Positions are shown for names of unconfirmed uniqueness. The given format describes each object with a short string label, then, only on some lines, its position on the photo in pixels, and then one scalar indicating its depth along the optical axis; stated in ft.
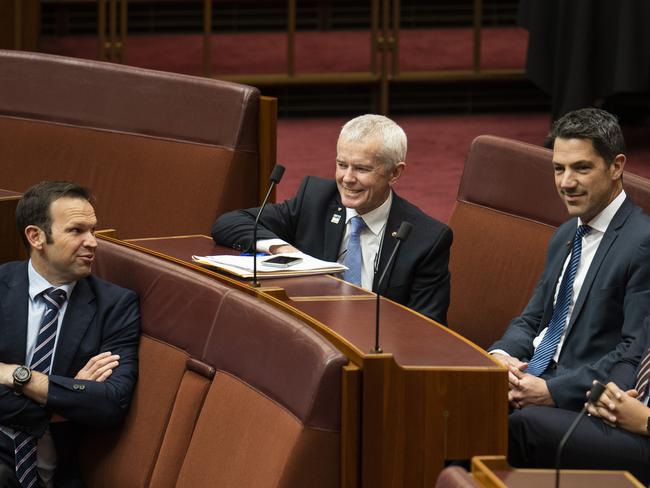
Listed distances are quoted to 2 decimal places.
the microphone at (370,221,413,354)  43.75
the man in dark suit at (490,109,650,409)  45.25
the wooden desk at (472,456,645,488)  42.08
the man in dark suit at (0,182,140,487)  45.03
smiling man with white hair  46.33
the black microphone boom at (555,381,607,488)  42.49
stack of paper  45.59
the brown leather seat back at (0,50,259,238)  49.63
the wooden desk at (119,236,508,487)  43.71
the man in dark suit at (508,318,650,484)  44.63
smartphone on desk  45.78
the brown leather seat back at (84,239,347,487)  43.75
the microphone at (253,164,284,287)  45.32
